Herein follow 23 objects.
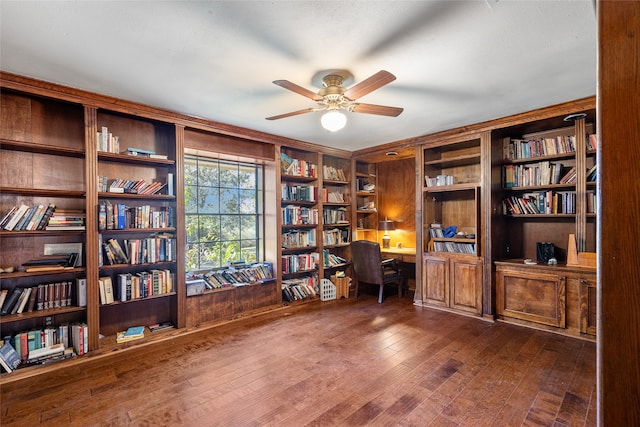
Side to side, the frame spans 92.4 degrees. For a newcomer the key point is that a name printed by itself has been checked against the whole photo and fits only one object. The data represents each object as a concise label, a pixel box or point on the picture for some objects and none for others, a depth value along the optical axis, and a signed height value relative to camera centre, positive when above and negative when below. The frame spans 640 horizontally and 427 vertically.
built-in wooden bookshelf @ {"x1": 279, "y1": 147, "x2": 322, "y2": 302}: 4.54 -0.16
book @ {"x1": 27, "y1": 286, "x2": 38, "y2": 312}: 2.68 -0.74
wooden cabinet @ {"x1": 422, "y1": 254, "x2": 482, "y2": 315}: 3.93 -0.98
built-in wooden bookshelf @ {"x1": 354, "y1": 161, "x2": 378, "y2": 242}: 5.59 +0.20
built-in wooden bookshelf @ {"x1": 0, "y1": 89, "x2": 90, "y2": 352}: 2.67 +0.20
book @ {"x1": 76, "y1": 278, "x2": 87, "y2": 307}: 2.86 -0.72
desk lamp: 5.34 -0.29
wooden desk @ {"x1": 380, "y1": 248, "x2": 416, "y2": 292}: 4.97 -0.92
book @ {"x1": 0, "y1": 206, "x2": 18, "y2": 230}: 2.54 -0.01
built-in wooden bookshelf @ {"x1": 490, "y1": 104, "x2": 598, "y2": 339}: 3.29 -0.11
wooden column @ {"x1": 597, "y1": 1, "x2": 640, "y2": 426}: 0.53 -0.01
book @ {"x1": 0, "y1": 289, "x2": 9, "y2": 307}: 2.54 -0.67
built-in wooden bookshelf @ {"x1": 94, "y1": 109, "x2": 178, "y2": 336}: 3.10 -0.07
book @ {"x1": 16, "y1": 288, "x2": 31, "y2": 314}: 2.62 -0.72
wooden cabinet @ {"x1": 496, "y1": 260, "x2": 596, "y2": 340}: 3.19 -0.98
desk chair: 4.52 -0.86
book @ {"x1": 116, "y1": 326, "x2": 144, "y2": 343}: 3.09 -1.23
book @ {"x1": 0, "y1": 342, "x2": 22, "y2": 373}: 2.50 -1.17
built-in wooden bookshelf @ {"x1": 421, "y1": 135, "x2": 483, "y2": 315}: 3.96 -0.24
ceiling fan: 2.13 +0.91
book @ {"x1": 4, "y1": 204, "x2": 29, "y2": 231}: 2.56 -0.01
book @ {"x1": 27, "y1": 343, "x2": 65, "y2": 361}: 2.64 -1.19
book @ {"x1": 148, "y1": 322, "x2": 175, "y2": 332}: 3.37 -1.26
